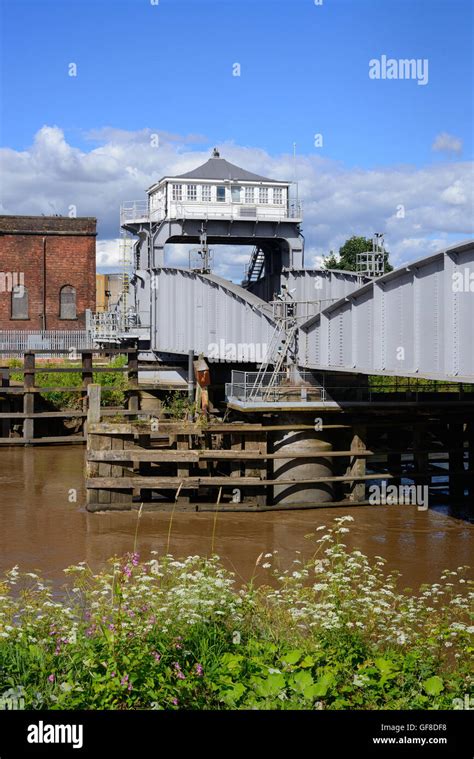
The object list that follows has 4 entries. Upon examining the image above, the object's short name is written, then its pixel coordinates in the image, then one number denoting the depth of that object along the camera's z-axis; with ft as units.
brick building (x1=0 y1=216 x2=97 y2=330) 172.24
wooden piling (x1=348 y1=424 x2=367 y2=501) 77.87
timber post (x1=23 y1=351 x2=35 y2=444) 114.83
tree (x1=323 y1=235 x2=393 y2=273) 246.88
